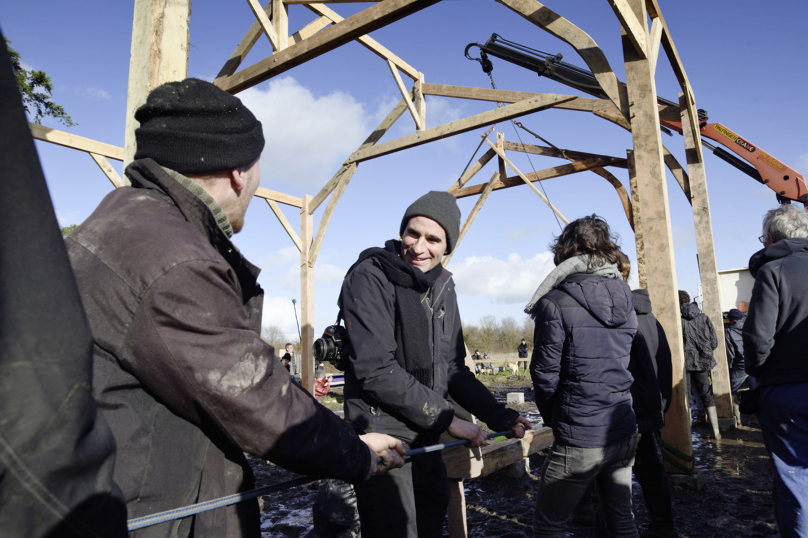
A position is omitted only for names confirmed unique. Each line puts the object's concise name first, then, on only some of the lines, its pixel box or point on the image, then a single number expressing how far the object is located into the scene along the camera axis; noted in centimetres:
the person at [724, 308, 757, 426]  718
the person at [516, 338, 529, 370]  2314
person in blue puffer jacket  216
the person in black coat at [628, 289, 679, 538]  284
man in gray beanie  182
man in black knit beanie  90
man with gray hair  212
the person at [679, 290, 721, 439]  614
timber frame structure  193
